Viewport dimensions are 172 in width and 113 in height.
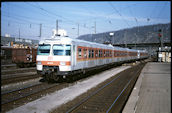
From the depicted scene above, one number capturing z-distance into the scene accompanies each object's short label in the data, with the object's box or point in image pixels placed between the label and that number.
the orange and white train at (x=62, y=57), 11.35
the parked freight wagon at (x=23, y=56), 25.50
